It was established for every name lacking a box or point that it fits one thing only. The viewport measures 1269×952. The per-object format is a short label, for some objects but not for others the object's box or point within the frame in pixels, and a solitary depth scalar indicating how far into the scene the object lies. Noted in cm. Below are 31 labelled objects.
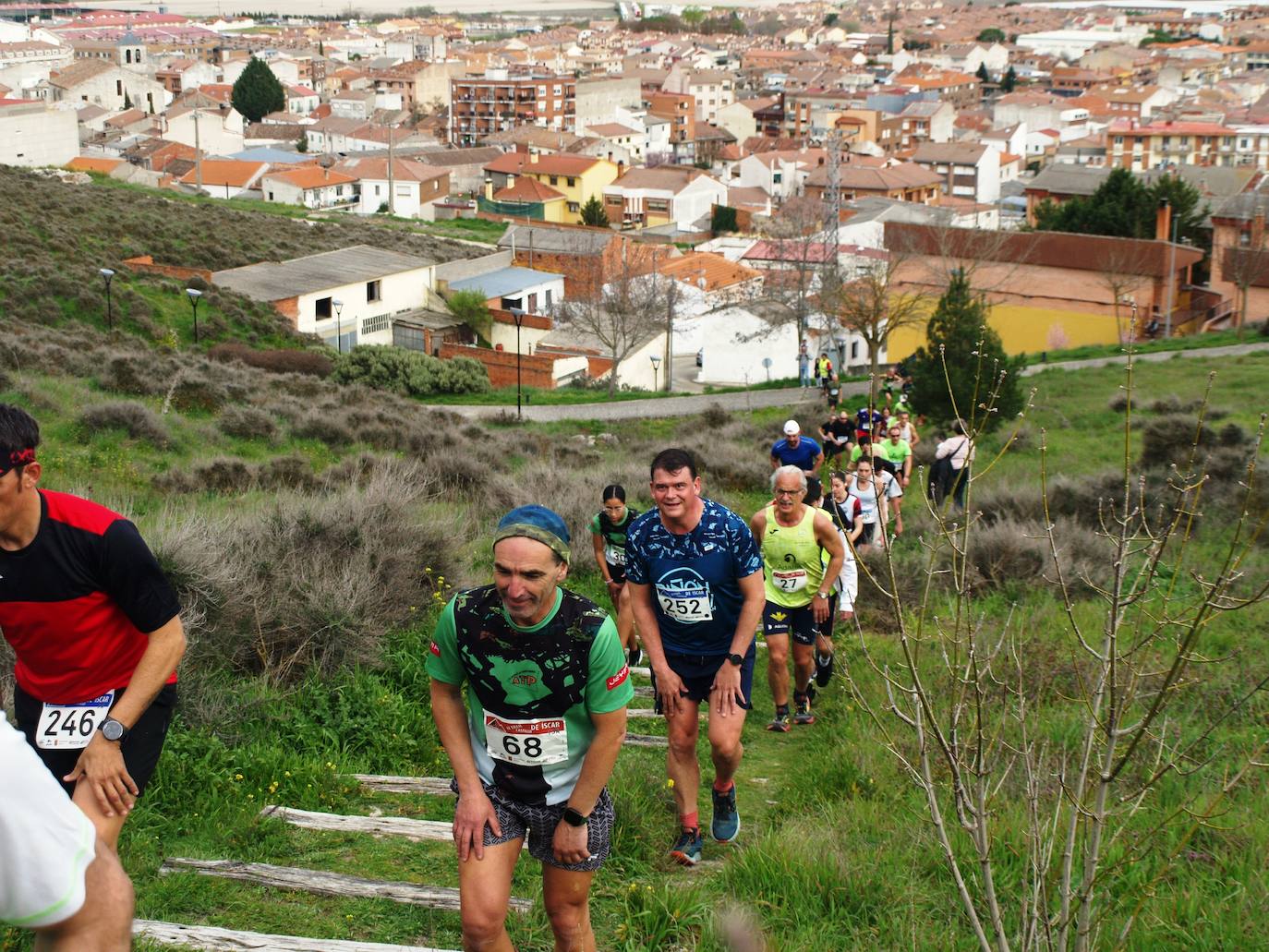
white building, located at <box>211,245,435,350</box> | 4266
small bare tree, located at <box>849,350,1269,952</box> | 339
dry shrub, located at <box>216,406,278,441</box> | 1888
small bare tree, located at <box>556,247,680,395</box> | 4472
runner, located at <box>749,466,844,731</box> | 738
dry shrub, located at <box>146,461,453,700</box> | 701
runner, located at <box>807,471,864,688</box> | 813
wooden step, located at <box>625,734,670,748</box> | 714
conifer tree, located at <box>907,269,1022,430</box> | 2169
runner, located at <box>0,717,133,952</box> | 206
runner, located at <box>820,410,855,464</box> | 1480
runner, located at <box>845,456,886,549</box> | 1040
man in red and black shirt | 390
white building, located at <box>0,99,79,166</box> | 8531
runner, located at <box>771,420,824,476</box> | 950
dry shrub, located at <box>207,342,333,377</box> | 3219
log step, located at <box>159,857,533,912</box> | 496
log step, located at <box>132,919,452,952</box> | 439
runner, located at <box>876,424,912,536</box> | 1320
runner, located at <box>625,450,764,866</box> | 566
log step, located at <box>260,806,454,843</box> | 557
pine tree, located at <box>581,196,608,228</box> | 8762
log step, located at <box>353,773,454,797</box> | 618
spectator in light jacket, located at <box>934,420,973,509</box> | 1243
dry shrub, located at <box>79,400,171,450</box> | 1642
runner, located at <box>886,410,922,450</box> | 1392
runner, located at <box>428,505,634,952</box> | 405
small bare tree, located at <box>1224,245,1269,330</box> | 4281
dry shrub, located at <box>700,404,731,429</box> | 2816
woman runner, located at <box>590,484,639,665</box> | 830
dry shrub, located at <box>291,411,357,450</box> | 1950
